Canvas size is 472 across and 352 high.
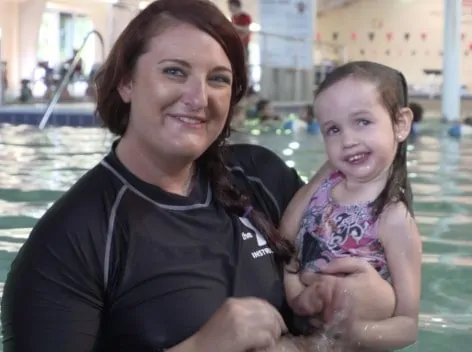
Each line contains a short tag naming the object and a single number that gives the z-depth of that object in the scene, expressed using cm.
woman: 125
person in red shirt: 1004
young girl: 148
